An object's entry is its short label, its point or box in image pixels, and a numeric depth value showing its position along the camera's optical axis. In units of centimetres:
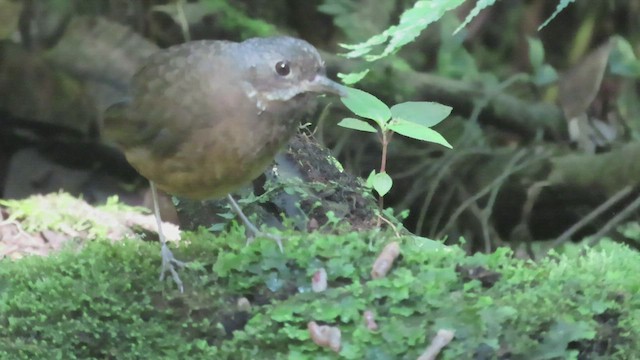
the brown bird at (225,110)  422
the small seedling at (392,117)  429
